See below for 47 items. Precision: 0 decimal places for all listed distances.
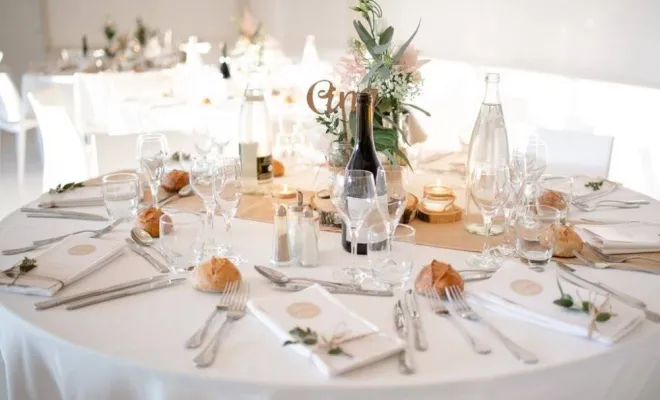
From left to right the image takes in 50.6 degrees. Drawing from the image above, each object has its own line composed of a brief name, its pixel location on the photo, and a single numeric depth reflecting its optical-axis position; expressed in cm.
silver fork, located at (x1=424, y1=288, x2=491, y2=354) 123
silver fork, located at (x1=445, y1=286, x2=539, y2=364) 120
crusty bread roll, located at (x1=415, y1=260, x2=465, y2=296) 143
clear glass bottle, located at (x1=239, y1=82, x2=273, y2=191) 223
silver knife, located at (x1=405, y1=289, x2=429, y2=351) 124
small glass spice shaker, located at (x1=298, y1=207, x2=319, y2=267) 162
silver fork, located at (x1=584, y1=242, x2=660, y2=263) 165
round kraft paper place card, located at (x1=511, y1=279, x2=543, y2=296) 142
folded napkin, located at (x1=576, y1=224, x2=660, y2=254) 169
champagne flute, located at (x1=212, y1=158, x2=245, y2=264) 178
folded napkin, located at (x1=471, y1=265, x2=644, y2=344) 128
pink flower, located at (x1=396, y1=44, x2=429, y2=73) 184
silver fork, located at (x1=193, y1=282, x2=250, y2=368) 119
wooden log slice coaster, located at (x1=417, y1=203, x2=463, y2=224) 193
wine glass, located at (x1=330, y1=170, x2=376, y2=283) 158
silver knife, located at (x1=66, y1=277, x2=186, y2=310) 141
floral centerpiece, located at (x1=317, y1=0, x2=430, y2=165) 181
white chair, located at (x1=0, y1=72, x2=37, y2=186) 566
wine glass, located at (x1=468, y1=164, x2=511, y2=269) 171
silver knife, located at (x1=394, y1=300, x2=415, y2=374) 116
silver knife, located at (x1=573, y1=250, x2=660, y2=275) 158
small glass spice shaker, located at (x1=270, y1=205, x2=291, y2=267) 163
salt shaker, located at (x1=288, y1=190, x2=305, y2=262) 162
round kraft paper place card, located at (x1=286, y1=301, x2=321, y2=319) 133
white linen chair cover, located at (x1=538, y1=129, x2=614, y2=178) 271
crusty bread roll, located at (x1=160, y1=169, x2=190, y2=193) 221
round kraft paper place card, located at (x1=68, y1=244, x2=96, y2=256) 165
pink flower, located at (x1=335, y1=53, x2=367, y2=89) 191
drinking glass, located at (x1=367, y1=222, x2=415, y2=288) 151
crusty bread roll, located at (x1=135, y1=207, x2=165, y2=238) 181
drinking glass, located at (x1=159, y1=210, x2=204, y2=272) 154
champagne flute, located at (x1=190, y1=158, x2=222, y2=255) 179
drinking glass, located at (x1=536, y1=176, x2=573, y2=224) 183
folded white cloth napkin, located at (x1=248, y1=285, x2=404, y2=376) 117
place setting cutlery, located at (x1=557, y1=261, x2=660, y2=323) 136
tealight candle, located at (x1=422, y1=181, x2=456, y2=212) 196
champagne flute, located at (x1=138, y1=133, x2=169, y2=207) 205
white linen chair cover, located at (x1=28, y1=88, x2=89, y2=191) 418
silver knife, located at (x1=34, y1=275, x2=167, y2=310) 141
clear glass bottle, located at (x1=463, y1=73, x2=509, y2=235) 195
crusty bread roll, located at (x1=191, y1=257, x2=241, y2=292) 146
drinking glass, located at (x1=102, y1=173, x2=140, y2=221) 190
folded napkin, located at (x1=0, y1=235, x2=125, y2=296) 147
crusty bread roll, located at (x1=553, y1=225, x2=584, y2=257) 166
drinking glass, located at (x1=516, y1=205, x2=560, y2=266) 161
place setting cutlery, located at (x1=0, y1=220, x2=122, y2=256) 170
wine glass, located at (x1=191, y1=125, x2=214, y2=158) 257
